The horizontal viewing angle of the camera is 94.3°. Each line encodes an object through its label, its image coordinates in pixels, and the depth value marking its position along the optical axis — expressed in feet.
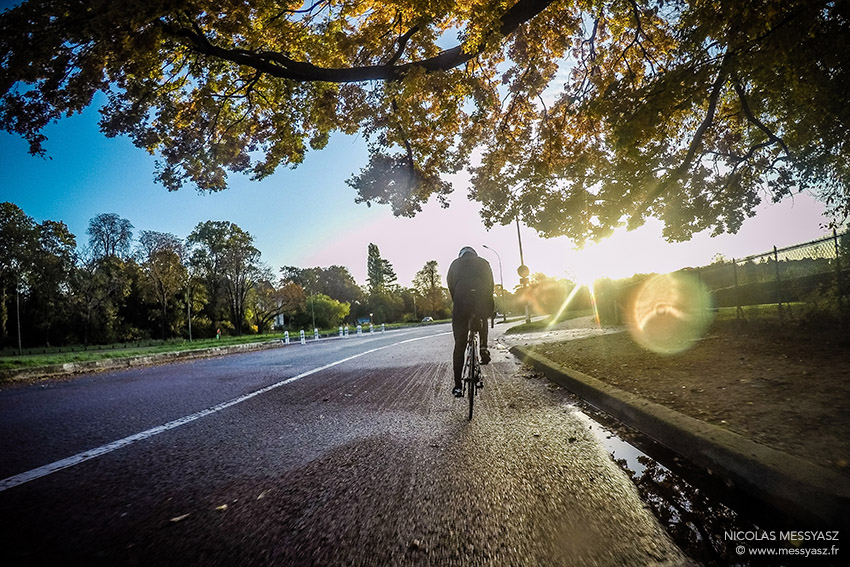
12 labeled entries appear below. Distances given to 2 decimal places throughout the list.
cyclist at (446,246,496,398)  16.57
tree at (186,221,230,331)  173.37
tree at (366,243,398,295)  341.00
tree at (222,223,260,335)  174.60
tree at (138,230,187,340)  146.10
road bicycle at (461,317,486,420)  15.03
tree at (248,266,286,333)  194.90
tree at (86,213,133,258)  153.72
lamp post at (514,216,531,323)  75.92
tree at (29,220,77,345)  136.05
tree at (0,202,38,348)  126.00
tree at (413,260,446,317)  331.57
